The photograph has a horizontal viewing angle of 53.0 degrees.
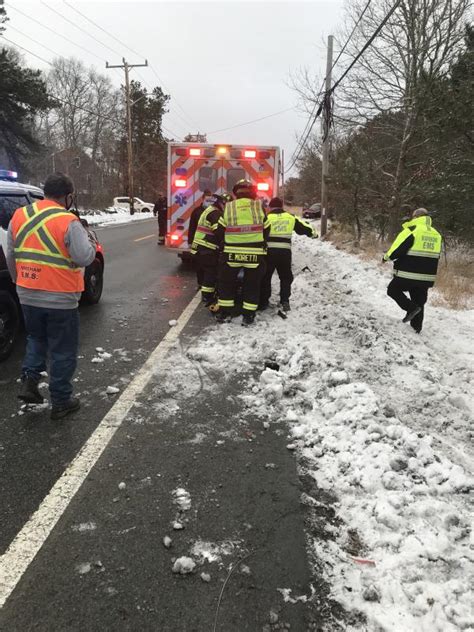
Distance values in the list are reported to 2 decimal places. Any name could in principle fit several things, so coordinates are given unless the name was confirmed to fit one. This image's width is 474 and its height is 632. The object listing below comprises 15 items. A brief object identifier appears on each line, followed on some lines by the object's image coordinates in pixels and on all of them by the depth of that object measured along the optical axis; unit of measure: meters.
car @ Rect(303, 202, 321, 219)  44.12
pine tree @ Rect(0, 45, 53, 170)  25.06
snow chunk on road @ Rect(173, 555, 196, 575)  2.40
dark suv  5.07
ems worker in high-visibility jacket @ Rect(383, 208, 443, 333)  6.86
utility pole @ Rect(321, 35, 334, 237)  16.83
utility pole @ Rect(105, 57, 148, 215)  40.25
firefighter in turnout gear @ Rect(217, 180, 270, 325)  6.89
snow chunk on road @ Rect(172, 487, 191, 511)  2.91
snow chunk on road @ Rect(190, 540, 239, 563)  2.50
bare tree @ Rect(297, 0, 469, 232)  15.28
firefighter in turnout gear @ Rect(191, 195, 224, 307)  7.64
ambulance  10.31
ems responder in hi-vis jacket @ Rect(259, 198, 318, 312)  7.57
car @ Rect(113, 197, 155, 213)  48.16
